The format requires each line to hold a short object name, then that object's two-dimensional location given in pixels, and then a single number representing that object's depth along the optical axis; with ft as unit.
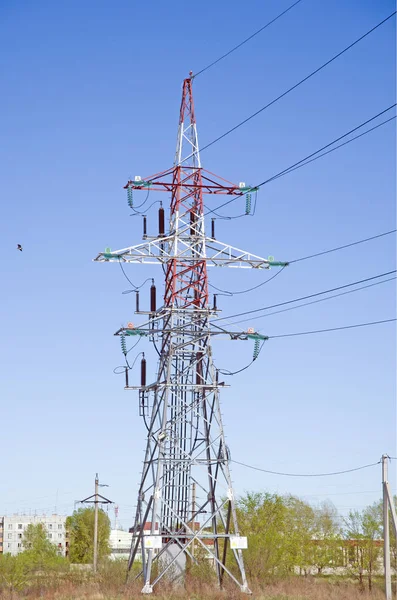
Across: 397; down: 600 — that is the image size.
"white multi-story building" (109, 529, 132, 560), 486.14
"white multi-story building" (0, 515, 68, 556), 542.16
